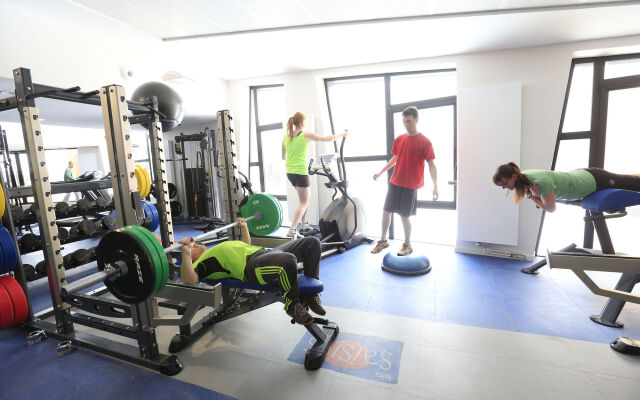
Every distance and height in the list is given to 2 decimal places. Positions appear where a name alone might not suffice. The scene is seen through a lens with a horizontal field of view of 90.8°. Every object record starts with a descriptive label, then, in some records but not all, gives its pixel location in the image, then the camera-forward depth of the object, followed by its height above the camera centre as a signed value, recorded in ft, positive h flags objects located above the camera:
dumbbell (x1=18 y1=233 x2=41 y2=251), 8.16 -1.70
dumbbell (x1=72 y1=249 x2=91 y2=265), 8.57 -2.27
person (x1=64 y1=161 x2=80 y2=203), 14.92 -0.03
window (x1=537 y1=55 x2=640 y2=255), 10.32 +0.84
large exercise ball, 9.40 +2.15
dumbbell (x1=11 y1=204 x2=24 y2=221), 7.78 -0.89
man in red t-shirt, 11.07 -0.56
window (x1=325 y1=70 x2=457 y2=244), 13.07 +1.39
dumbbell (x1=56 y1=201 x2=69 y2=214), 9.30 -1.00
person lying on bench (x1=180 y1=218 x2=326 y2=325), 5.65 -1.92
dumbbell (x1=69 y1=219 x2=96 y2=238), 9.08 -1.61
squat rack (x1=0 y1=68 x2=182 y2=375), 6.08 -0.87
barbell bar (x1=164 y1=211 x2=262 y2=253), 5.87 -1.45
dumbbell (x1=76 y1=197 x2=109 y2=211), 9.66 -0.98
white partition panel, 10.60 -0.14
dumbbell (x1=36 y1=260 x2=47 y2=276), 7.95 -2.35
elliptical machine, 12.10 -2.23
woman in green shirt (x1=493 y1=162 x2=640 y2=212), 7.77 -0.89
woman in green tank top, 11.93 +0.23
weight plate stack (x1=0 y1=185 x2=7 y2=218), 6.72 -0.53
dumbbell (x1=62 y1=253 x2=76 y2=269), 8.40 -2.33
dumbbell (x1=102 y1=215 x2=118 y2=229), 9.50 -1.54
